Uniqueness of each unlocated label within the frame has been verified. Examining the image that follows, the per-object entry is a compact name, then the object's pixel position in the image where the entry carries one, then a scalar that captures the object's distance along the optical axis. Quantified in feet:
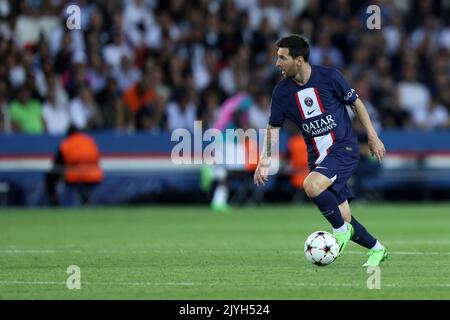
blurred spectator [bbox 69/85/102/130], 77.88
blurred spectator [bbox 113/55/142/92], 79.90
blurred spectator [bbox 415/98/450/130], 84.53
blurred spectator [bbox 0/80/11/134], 77.25
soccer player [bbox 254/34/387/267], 38.29
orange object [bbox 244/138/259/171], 79.00
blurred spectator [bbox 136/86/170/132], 80.33
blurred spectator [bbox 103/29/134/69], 80.48
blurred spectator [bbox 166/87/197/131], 79.41
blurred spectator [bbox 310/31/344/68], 83.97
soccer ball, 38.06
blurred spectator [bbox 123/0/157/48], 82.48
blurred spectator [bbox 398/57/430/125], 85.76
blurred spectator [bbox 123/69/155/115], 79.97
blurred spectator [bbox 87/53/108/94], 79.77
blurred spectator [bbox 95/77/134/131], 79.20
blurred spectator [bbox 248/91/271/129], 80.74
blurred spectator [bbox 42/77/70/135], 78.75
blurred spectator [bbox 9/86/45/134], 78.18
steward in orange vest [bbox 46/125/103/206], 76.95
